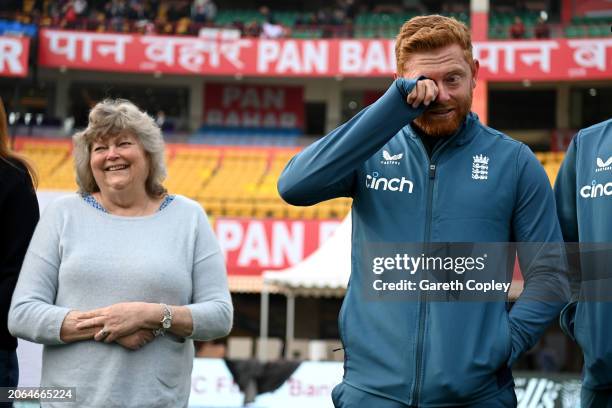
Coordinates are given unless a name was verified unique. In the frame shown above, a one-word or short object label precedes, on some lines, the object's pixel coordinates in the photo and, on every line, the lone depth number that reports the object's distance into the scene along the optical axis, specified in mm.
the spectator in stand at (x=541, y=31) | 22405
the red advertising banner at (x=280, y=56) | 21672
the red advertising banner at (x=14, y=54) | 22312
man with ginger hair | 2072
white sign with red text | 6805
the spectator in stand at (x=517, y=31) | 22250
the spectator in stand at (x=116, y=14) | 24500
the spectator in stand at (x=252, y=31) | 24172
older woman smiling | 2623
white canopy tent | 10391
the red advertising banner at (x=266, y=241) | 15305
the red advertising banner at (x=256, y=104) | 26328
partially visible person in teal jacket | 2379
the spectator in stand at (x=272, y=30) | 24094
